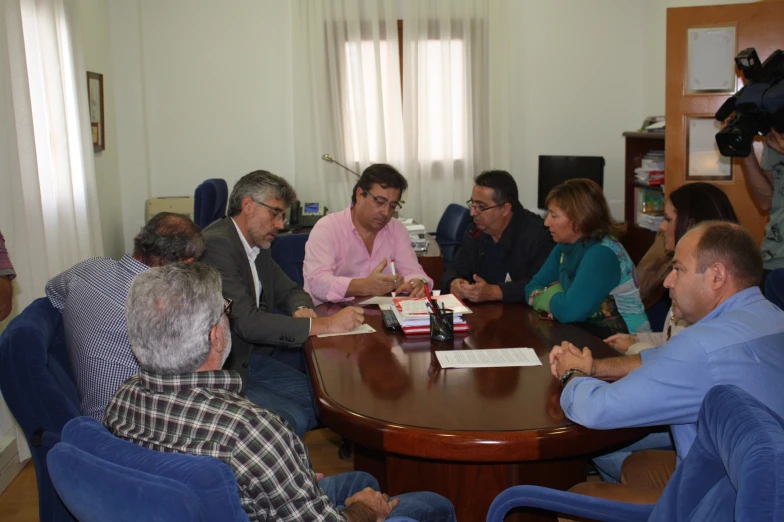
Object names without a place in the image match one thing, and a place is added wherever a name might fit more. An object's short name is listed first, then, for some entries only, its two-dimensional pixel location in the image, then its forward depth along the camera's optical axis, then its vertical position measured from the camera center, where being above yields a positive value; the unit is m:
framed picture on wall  5.04 +0.27
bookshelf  5.49 -0.44
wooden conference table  1.68 -0.66
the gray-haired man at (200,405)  1.36 -0.49
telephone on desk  5.91 -0.57
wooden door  4.30 +0.34
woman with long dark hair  2.49 -0.29
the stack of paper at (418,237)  4.73 -0.63
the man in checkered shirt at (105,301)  2.04 -0.44
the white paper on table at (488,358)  2.16 -0.66
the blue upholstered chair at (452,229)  5.42 -0.68
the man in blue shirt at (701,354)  1.59 -0.48
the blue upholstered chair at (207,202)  4.83 -0.37
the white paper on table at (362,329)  2.60 -0.66
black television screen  5.78 -0.29
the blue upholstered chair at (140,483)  1.10 -0.51
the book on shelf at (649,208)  5.29 -0.56
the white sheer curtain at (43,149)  3.23 +0.01
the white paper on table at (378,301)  3.05 -0.66
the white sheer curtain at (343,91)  6.06 +0.40
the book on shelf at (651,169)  5.26 -0.28
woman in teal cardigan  2.63 -0.50
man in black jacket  3.49 -0.49
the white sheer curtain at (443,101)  6.16 +0.30
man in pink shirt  3.18 -0.50
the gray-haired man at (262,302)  2.61 -0.61
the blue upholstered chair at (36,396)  1.95 -0.64
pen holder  2.44 -0.62
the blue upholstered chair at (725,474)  0.98 -0.49
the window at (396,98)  6.16 +0.33
